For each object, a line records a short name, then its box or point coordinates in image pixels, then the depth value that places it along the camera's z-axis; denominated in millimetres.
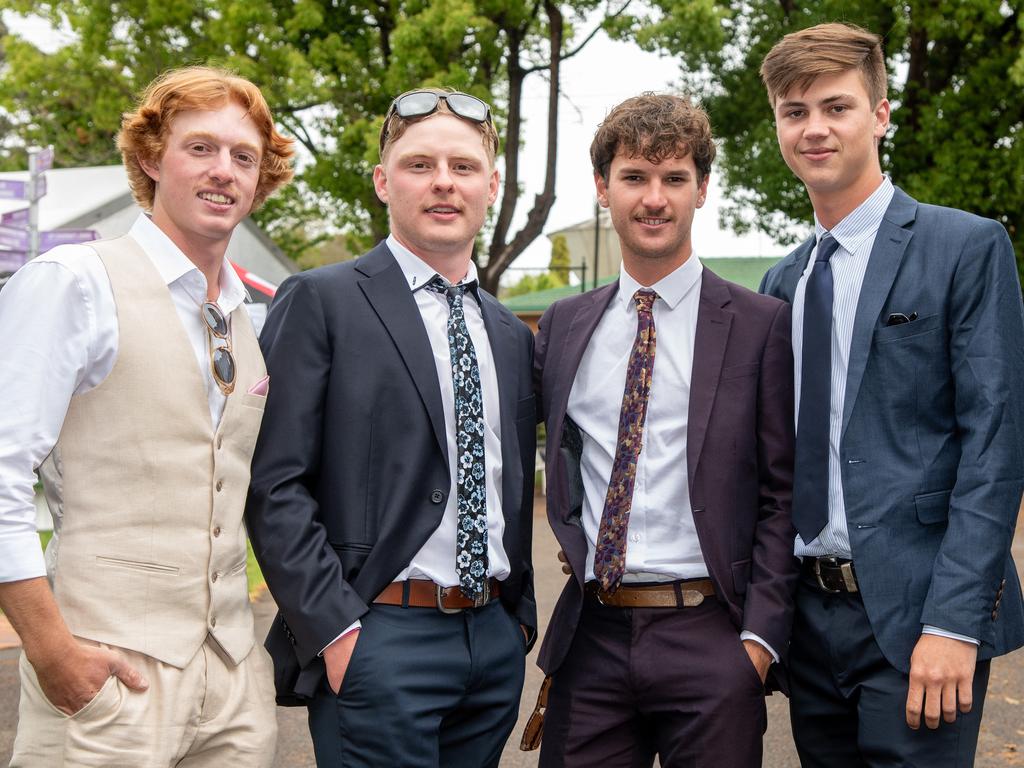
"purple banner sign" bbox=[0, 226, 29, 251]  11438
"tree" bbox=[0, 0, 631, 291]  17031
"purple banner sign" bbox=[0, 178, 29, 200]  11938
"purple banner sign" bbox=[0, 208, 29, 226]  12260
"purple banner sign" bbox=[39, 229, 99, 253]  11992
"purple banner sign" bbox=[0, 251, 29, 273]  11173
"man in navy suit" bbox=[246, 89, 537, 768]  2762
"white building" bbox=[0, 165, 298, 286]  15055
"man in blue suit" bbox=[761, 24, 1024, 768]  2760
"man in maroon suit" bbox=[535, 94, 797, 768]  3000
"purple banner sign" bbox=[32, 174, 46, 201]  11336
